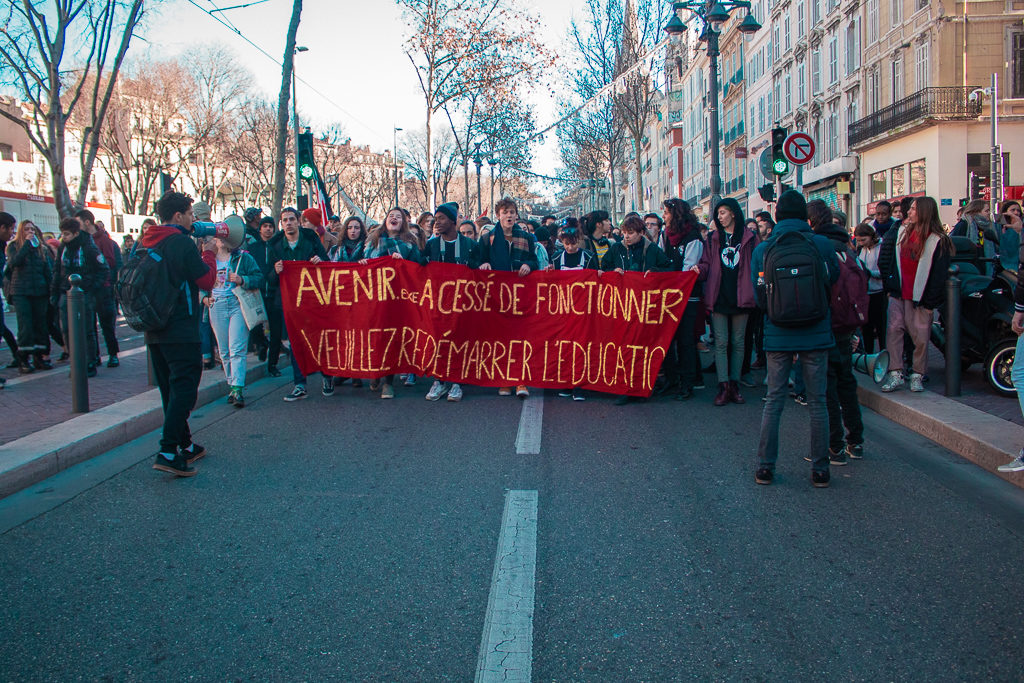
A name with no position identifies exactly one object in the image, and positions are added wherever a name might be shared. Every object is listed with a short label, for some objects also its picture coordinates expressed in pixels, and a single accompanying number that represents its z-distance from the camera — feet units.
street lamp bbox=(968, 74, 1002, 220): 79.30
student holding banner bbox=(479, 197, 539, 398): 29.66
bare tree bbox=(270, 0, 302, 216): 59.36
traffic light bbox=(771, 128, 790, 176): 45.78
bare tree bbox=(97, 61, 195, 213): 144.87
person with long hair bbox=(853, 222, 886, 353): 29.32
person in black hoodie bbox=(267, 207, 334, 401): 30.60
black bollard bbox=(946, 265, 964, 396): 25.14
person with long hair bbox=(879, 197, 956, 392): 25.57
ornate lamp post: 61.62
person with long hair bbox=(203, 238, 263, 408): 27.30
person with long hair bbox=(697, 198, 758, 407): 27.14
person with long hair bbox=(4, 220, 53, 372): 34.30
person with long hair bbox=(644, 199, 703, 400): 27.94
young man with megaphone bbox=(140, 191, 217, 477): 18.99
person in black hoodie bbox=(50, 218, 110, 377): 33.81
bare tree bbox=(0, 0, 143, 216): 69.82
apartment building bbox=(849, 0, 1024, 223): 98.17
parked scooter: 25.79
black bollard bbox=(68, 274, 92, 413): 24.16
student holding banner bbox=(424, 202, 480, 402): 29.71
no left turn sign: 44.73
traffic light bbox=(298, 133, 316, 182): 49.30
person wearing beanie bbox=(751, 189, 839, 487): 17.40
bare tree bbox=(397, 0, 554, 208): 101.04
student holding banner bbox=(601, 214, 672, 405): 28.37
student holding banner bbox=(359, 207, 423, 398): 29.58
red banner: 28.89
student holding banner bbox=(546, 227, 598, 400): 29.71
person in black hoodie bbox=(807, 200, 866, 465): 19.12
